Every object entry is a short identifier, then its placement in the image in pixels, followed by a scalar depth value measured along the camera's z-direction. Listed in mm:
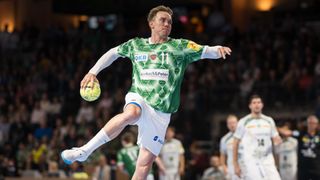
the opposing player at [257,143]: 13984
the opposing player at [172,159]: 18094
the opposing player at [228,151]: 16223
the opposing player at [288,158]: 17203
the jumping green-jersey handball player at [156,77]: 9445
